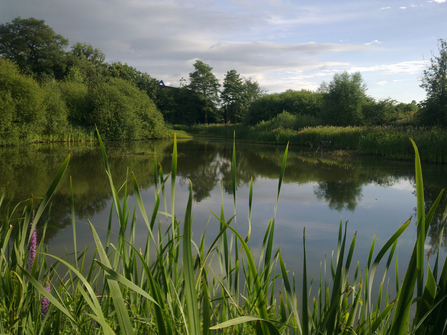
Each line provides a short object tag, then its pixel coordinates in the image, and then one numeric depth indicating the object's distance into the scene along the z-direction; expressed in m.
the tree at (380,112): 17.04
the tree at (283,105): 23.86
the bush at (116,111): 17.55
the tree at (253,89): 38.80
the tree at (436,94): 11.77
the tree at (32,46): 24.47
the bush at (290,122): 17.55
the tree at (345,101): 18.77
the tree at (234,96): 36.12
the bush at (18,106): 12.15
